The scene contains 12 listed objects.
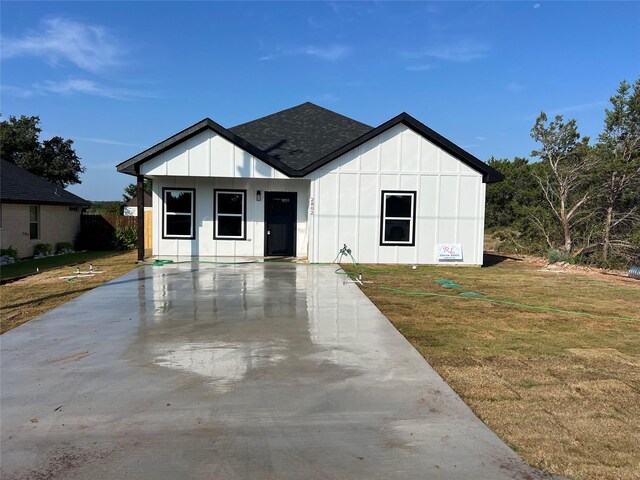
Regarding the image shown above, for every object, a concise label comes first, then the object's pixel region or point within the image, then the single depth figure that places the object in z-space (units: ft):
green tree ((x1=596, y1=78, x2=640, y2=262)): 52.70
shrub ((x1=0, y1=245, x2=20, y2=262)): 51.23
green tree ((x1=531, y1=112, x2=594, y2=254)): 57.57
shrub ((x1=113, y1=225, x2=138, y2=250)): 68.59
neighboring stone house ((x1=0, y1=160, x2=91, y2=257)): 53.16
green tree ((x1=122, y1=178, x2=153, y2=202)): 197.26
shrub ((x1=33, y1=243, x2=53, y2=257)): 58.13
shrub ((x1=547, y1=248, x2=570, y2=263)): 50.48
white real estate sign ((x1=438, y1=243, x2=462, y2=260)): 47.26
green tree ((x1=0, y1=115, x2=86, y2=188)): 127.34
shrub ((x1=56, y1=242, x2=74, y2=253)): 63.21
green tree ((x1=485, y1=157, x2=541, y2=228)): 92.84
